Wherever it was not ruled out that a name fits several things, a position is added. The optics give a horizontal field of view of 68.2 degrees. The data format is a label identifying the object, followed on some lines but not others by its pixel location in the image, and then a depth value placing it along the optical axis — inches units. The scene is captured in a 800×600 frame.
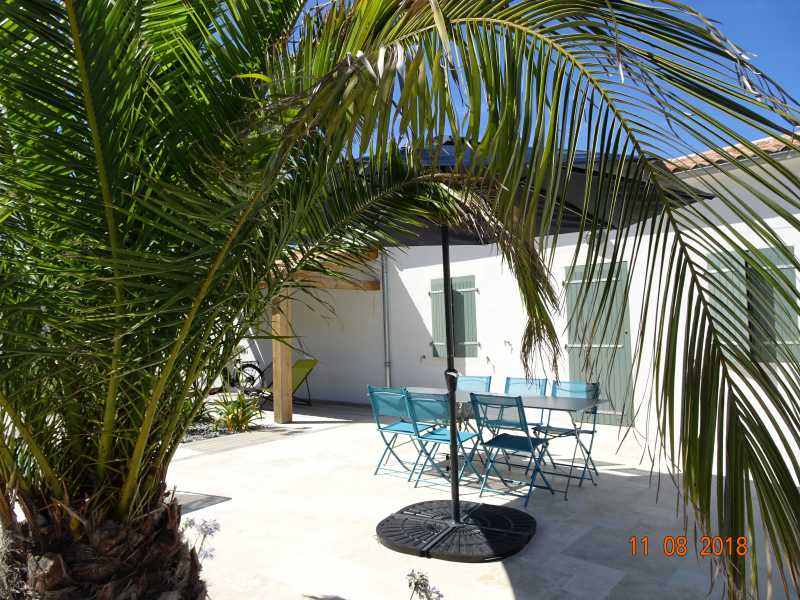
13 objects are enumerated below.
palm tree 44.8
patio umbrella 142.6
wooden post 359.3
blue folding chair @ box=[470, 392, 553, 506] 187.0
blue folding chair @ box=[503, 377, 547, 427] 253.3
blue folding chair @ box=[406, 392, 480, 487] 202.1
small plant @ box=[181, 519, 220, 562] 115.2
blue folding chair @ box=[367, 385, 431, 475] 215.6
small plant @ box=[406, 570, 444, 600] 92.3
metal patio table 194.7
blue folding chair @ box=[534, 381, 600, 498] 205.6
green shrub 342.0
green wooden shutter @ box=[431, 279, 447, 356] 400.2
